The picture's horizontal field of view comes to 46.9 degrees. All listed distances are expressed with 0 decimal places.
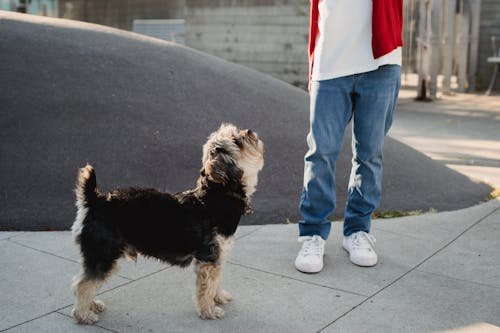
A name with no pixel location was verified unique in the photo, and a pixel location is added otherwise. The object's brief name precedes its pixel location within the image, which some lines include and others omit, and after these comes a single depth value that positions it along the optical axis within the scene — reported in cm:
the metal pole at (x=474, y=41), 1549
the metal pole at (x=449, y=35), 1496
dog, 317
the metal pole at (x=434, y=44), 1420
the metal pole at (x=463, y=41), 1534
